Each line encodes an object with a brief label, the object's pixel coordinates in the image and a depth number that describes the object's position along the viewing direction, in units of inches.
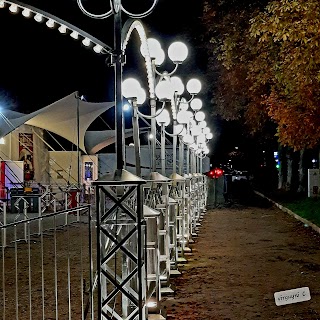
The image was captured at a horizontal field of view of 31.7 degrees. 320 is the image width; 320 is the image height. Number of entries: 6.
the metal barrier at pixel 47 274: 290.4
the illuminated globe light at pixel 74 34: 246.8
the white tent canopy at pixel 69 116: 900.0
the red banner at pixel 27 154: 992.2
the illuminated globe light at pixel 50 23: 242.8
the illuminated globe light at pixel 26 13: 242.8
